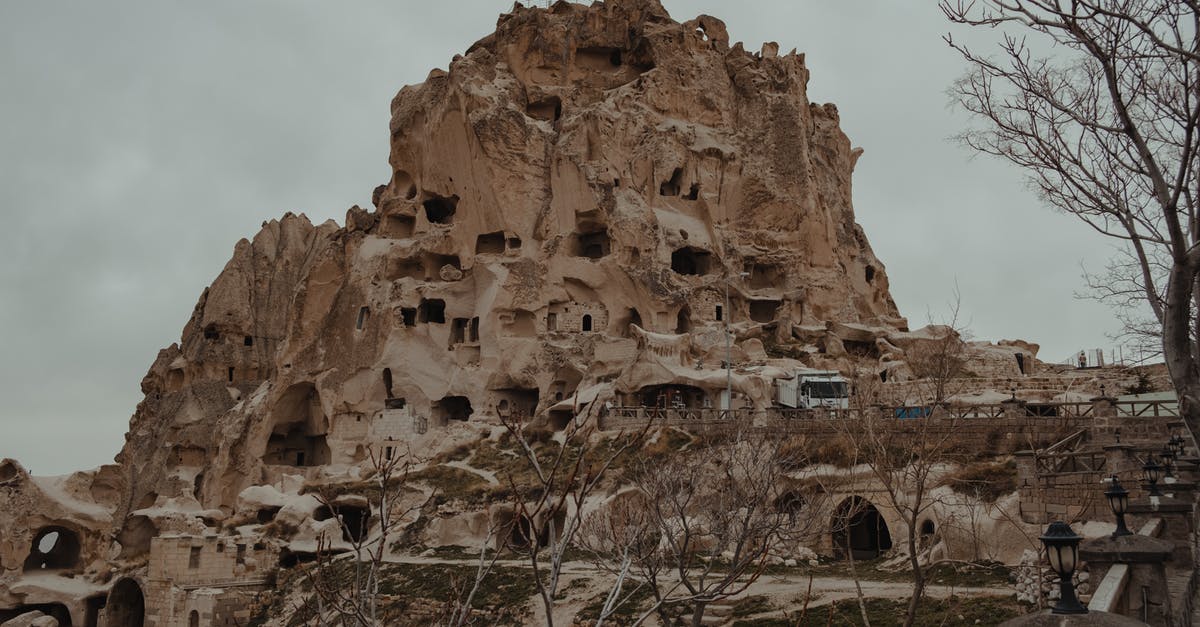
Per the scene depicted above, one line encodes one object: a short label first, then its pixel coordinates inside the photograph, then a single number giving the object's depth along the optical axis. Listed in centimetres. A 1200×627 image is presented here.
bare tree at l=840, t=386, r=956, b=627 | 1348
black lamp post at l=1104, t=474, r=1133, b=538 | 969
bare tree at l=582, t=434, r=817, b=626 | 1656
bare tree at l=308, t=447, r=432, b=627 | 3045
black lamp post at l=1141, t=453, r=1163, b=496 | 1232
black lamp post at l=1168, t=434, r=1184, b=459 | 1957
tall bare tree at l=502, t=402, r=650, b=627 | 2970
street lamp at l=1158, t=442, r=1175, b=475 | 1540
